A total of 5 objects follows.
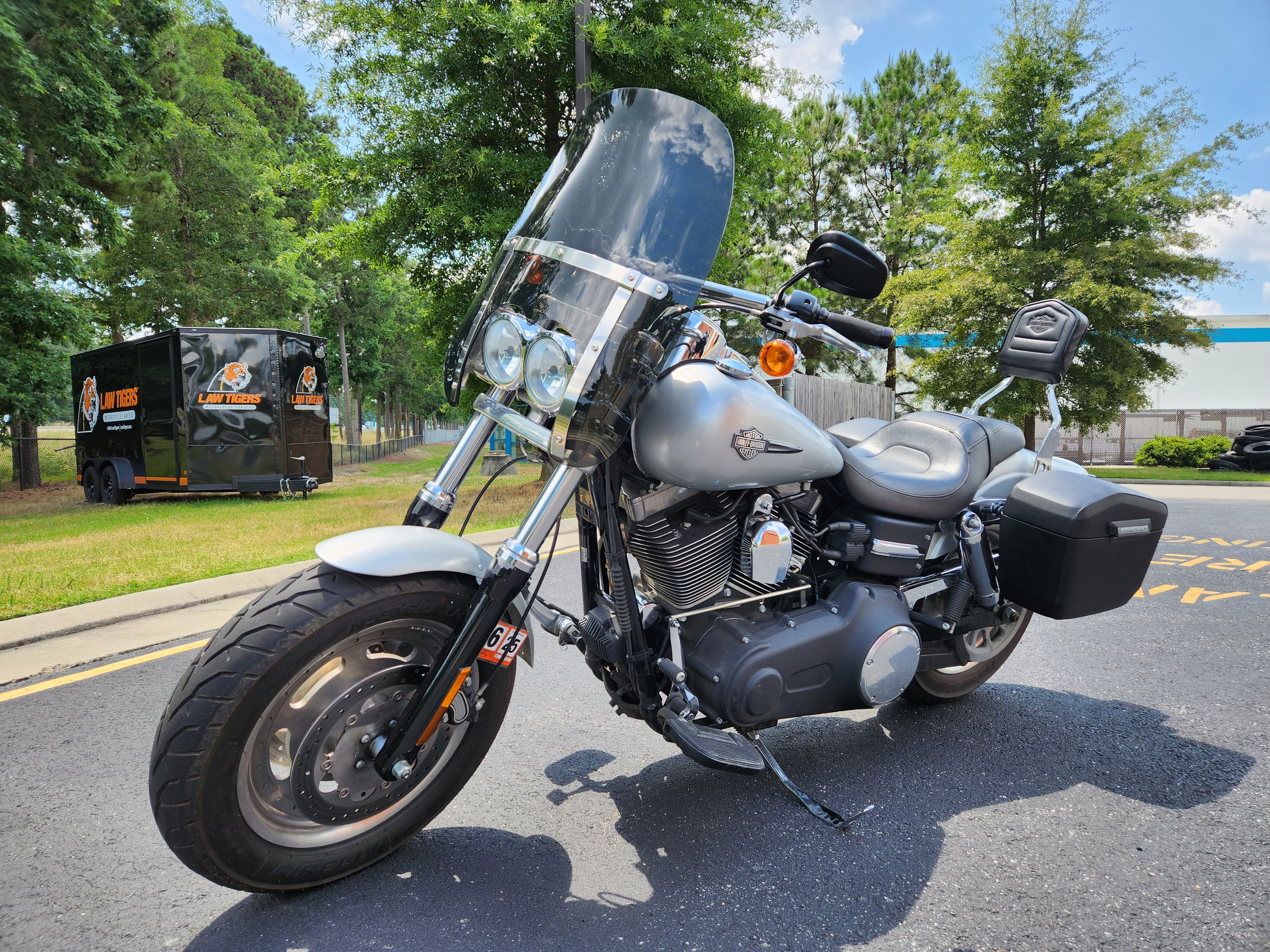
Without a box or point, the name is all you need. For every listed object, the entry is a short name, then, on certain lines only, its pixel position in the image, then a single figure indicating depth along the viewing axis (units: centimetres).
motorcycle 185
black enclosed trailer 1259
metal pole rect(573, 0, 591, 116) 936
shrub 1978
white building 2777
